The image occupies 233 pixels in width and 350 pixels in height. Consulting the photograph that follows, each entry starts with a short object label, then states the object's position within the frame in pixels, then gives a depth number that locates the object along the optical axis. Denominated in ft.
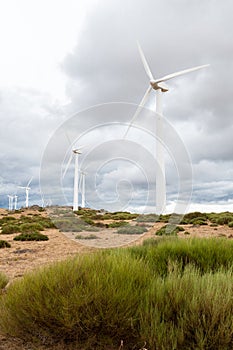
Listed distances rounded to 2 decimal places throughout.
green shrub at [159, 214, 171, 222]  144.19
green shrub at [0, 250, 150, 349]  18.43
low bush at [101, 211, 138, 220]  160.27
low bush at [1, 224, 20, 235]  102.82
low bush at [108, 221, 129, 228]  115.61
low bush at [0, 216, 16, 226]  147.54
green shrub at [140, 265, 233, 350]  16.90
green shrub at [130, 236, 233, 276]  27.99
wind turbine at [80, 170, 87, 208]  247.79
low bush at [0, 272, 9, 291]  30.16
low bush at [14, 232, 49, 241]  82.84
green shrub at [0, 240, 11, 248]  70.16
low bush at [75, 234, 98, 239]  85.62
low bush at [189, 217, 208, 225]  121.60
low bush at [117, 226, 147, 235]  91.79
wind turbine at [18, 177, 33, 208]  305.79
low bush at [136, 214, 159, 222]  105.50
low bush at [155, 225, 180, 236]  88.02
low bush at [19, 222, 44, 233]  107.71
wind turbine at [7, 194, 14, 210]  317.63
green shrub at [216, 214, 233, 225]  121.70
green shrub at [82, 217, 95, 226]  127.79
